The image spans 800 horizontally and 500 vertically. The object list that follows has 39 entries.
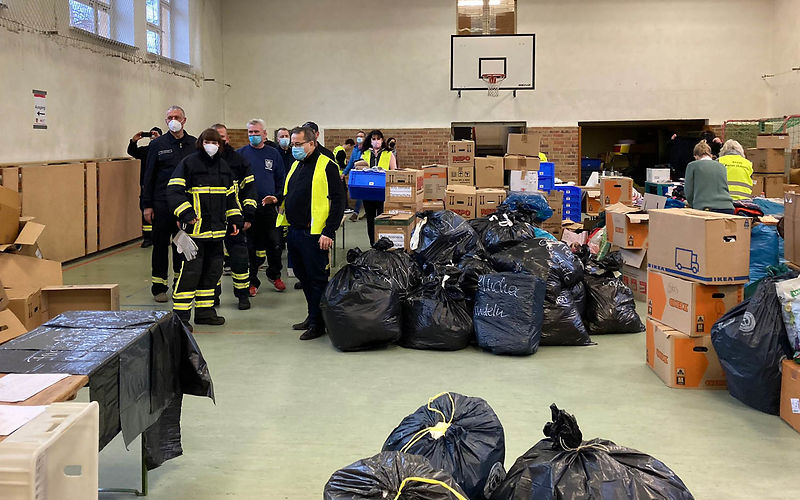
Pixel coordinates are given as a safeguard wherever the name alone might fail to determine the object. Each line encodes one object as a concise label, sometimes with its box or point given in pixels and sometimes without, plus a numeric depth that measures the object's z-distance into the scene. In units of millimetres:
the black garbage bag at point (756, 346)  3566
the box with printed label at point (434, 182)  7027
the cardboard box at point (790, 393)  3434
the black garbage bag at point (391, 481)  1599
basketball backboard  13250
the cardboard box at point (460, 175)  8172
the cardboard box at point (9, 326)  3494
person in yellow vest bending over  6992
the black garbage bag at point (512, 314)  4637
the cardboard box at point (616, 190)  9039
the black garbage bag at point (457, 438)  2178
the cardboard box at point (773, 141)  10328
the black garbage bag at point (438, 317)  4801
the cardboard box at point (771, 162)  10406
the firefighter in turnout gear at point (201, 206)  5020
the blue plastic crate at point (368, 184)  6887
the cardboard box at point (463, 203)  7113
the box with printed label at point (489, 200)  7074
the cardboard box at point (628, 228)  6195
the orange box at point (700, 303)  4012
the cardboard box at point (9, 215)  4430
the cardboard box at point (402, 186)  6391
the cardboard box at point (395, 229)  5898
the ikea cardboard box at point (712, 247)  3947
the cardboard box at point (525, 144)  8344
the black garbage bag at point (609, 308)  5246
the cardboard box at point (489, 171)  8141
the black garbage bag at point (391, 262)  5009
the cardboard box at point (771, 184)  10414
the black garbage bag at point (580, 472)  1802
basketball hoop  13391
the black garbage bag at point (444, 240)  5582
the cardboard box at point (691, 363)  4047
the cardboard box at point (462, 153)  8195
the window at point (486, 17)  13820
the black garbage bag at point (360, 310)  4727
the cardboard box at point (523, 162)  8225
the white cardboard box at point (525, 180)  8195
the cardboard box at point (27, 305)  3832
